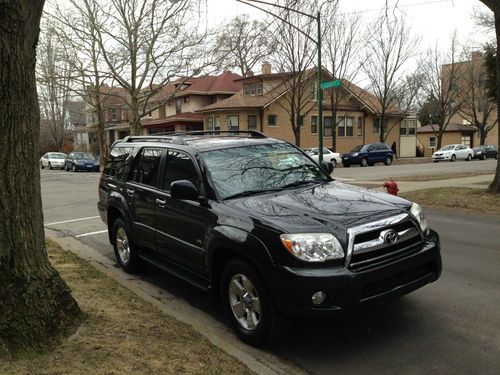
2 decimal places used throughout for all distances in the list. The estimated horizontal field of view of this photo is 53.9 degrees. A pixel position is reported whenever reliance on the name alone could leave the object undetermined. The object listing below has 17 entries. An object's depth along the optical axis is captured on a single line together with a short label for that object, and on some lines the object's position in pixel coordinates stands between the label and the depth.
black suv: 3.76
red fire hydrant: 8.02
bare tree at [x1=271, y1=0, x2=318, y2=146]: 33.34
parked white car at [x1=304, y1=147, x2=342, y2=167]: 33.19
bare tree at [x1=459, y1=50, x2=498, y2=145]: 52.56
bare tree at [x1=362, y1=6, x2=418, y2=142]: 41.91
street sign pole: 19.18
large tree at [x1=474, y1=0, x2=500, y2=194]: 11.52
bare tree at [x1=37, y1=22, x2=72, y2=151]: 31.69
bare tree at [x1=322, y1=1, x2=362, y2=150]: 34.59
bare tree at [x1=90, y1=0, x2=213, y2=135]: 31.70
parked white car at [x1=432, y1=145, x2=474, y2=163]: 39.52
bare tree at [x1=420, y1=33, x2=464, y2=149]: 50.88
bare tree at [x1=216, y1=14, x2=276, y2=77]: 32.19
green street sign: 17.73
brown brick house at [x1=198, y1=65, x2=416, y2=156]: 40.66
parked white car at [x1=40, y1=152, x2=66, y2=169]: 41.41
